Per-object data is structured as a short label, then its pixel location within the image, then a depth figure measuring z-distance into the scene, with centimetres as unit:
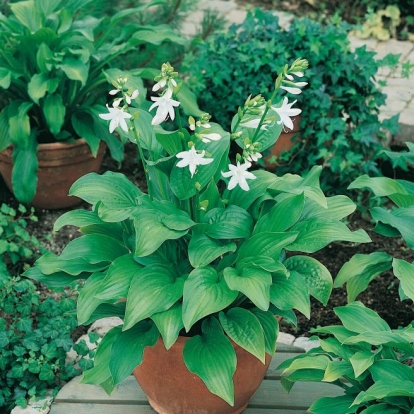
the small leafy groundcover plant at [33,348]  293
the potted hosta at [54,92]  379
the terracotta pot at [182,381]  256
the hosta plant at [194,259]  238
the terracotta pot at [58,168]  393
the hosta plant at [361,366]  235
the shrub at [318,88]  394
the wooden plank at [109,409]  282
